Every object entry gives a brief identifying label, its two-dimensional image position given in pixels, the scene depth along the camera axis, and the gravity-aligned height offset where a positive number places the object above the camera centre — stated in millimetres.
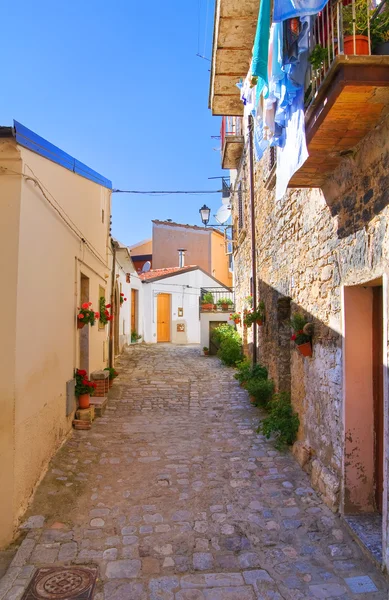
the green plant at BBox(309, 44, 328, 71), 3277 +2040
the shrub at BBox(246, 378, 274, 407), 7211 -1424
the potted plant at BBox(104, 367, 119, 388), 9223 -1493
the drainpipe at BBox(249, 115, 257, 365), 9000 +1738
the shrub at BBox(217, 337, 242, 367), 11359 -1147
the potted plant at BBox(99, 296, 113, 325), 8594 -75
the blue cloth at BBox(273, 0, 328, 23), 2936 +2194
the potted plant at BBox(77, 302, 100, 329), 6604 -74
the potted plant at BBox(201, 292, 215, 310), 14148 +357
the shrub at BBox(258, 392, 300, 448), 5637 -1581
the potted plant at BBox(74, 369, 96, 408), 6578 -1210
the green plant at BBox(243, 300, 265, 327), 8242 -91
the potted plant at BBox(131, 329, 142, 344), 18050 -1165
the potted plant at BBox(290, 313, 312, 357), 4902 -314
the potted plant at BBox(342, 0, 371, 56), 2938 +2030
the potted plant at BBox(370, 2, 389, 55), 2936 +2024
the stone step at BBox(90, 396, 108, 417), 7174 -1653
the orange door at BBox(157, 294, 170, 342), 20672 -385
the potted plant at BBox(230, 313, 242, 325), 11255 -211
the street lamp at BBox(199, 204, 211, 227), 13664 +3254
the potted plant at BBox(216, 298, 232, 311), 14406 +227
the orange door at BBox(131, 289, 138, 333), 18359 +19
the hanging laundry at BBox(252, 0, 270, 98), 3857 +2490
